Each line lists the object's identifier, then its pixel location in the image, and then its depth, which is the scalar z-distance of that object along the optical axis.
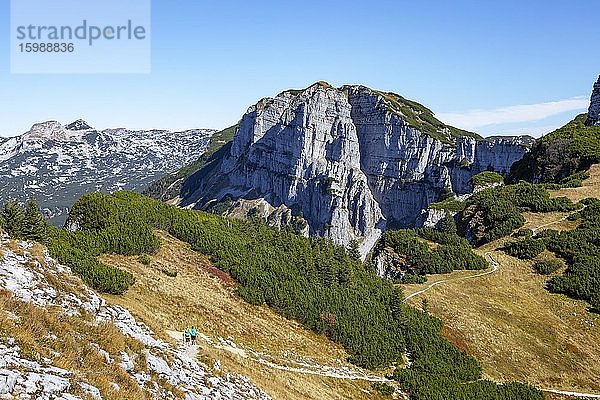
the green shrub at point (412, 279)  63.38
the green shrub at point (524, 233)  76.38
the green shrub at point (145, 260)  41.00
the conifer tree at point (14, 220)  32.28
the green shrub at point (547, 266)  65.06
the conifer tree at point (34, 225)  33.31
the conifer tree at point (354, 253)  69.82
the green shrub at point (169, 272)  40.59
